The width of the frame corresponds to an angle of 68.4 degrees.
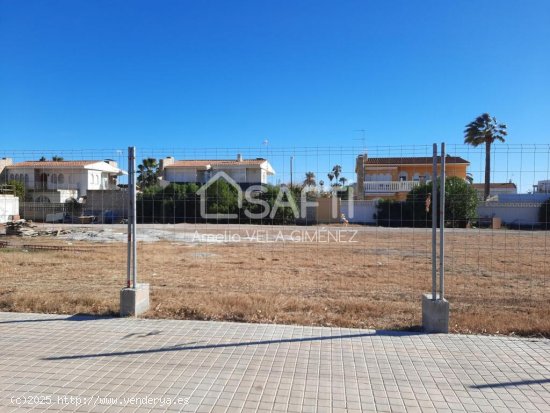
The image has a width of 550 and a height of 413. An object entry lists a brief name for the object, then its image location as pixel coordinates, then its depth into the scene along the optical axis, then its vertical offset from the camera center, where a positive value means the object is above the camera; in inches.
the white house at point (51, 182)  652.6 +35.2
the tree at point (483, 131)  1670.8 +304.5
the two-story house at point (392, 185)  819.4 +39.7
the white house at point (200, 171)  1414.9 +124.7
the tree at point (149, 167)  1700.3 +166.9
